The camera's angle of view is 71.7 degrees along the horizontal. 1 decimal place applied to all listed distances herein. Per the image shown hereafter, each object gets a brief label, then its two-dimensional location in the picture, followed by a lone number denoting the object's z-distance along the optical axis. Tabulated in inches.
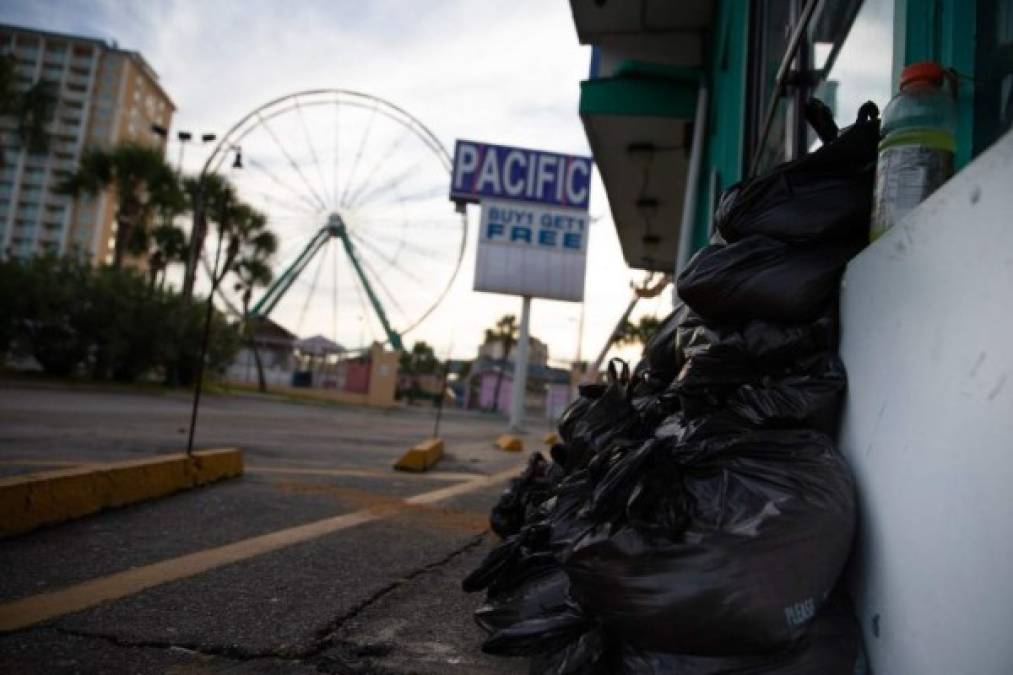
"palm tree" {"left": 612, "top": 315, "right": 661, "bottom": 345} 1778.5
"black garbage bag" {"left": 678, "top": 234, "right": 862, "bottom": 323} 58.6
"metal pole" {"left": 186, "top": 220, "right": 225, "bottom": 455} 139.6
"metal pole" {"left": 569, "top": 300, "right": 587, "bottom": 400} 1480.1
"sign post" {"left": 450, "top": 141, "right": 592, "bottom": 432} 687.1
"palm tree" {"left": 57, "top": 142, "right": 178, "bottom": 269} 914.1
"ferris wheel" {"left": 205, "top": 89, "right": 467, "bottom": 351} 1153.4
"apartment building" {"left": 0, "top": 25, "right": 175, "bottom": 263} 3196.4
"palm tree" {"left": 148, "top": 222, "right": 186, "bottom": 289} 1006.4
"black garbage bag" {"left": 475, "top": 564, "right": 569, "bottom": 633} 61.7
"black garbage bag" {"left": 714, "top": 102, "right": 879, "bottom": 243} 59.4
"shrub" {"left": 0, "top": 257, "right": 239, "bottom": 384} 682.2
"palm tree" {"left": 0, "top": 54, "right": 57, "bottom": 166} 744.3
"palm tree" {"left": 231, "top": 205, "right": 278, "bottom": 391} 1143.3
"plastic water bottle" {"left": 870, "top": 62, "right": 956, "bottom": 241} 50.4
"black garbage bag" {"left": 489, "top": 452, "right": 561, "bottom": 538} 105.2
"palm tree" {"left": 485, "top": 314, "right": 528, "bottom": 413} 2357.4
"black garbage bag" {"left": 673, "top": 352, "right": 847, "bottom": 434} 54.3
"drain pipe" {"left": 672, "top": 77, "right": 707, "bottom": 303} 243.0
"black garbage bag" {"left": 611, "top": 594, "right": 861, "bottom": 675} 43.9
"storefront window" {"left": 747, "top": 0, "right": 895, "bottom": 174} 78.6
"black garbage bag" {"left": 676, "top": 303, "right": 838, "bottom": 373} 57.9
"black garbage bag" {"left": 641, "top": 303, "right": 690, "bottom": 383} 89.4
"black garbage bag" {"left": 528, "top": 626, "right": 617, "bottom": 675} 50.0
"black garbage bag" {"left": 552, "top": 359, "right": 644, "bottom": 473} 83.4
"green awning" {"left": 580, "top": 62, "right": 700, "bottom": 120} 276.4
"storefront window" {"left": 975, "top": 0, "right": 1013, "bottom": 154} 50.3
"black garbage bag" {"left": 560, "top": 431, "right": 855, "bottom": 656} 43.1
